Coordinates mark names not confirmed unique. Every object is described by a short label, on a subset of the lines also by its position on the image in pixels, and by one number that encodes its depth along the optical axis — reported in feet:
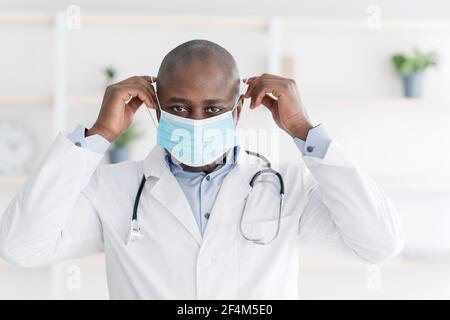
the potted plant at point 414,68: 10.02
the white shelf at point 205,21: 9.59
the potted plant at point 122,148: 9.78
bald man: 4.18
